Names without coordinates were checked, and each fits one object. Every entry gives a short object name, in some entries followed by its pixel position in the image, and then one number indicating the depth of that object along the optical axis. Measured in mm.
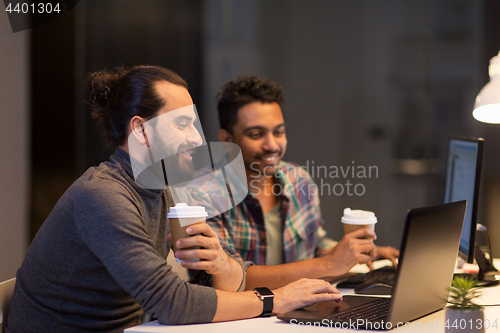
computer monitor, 2048
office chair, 1978
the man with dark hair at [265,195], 2314
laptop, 1847
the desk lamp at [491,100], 2074
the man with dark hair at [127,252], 1908
